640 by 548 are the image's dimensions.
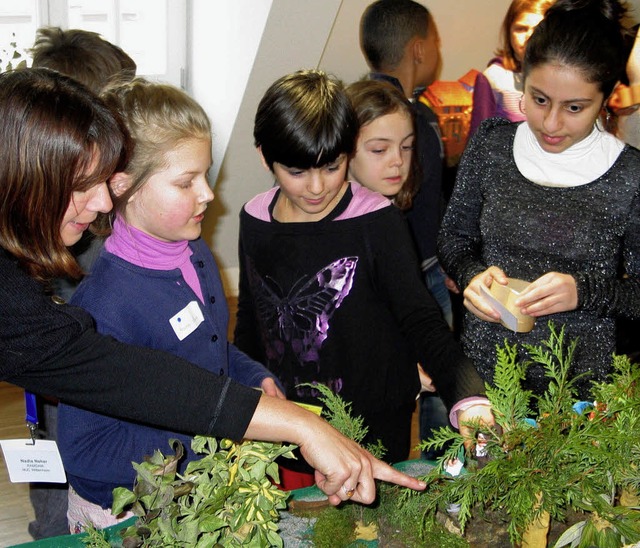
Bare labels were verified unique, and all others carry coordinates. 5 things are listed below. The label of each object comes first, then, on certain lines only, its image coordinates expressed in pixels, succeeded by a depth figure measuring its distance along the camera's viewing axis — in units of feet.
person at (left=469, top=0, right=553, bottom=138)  10.02
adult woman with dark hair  3.81
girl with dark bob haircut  6.05
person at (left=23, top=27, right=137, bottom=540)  6.08
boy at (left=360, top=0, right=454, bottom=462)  8.82
